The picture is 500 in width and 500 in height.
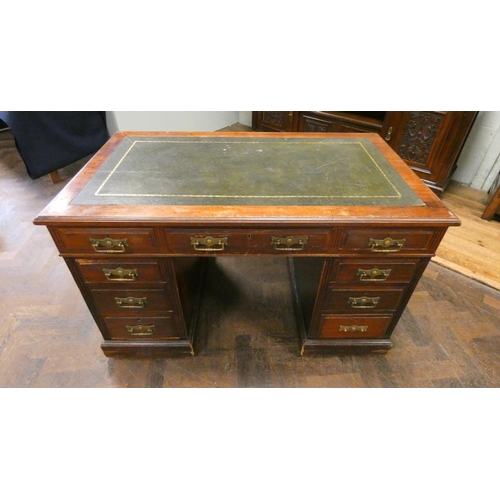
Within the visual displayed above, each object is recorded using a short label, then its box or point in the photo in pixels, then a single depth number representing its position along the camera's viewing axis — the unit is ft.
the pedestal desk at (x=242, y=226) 3.34
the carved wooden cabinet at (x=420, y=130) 7.72
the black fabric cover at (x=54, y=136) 7.66
